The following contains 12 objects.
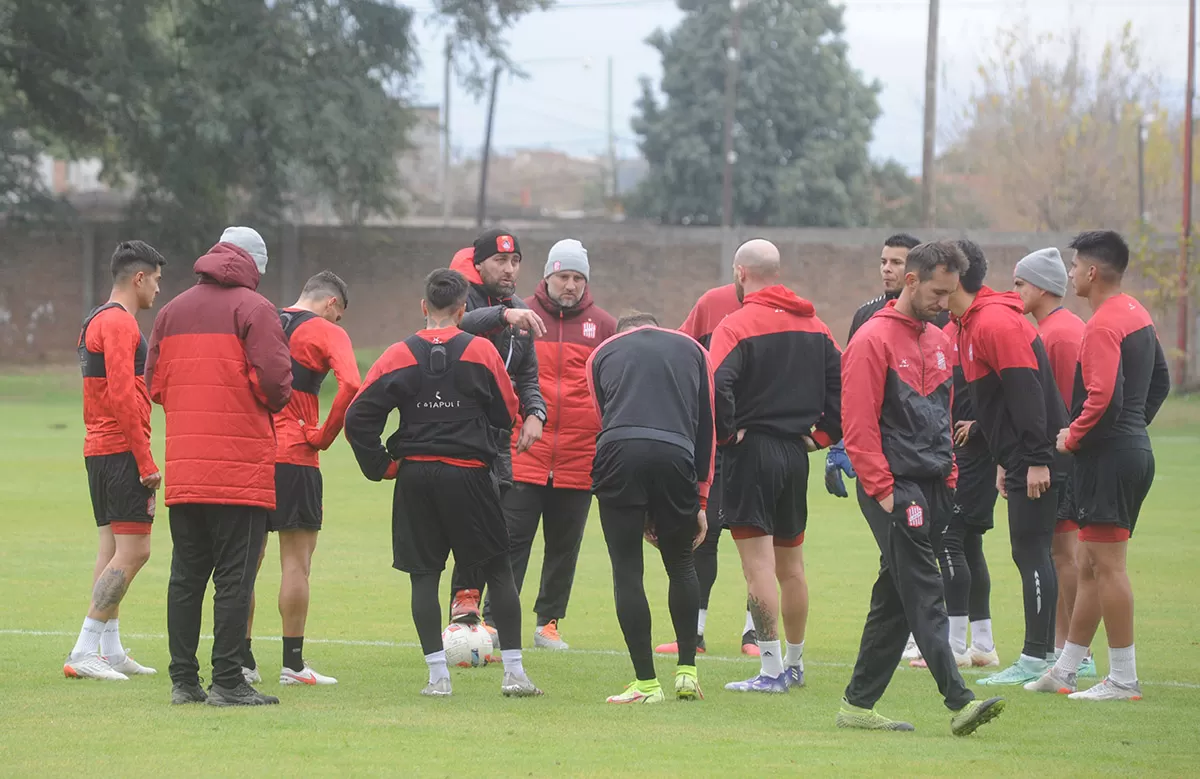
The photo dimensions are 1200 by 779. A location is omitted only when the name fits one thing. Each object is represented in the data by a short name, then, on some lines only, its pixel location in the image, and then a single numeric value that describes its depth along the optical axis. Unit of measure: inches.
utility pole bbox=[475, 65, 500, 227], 4172.2
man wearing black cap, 670.5
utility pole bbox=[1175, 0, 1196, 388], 3024.1
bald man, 628.1
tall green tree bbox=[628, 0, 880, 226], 4490.7
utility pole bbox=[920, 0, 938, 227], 3105.3
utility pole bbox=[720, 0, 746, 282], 4042.8
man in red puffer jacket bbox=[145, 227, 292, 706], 569.0
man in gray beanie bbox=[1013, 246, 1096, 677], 690.8
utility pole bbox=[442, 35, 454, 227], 5172.2
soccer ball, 692.7
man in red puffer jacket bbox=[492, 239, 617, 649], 748.0
